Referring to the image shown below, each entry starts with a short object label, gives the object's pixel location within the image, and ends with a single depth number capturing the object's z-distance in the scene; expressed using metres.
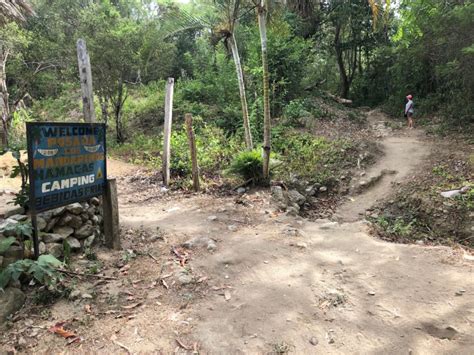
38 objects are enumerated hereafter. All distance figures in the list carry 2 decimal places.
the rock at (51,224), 3.69
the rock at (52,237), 3.59
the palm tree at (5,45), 7.21
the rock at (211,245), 4.59
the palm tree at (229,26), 7.06
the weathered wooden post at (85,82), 4.62
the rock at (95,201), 4.47
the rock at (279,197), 6.97
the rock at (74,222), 3.92
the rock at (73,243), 3.82
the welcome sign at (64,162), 3.08
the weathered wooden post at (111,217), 4.08
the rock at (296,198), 7.50
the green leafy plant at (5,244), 2.88
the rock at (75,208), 3.92
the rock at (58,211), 3.75
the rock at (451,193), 6.70
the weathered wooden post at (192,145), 7.35
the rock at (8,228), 3.06
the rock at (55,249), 3.53
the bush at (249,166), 7.30
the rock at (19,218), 3.47
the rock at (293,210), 6.66
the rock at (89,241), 3.99
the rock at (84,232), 3.99
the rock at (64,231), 3.80
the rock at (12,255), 3.04
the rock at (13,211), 3.60
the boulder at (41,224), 3.58
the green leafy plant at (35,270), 2.79
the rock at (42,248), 3.41
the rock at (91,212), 4.23
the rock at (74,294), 3.18
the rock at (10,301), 2.85
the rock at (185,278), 3.73
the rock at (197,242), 4.64
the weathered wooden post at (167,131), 7.91
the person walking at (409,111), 13.55
